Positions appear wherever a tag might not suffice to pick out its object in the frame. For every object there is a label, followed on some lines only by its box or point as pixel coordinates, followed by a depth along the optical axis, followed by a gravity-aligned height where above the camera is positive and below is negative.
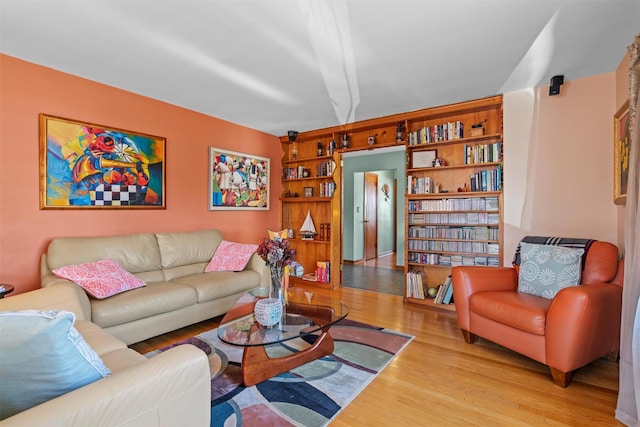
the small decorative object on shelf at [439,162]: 3.63 +0.58
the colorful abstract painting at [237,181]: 4.04 +0.43
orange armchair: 1.90 -0.71
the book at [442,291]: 3.46 -0.92
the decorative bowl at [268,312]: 2.07 -0.70
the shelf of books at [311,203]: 4.57 +0.13
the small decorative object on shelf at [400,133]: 3.90 +1.00
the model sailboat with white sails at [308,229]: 4.78 -0.29
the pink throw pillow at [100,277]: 2.31 -0.53
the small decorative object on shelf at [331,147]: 4.51 +0.95
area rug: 1.68 -1.13
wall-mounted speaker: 2.80 +1.18
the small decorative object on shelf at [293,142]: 4.77 +1.12
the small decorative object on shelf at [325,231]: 4.62 -0.31
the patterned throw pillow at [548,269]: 2.31 -0.46
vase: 2.26 -0.55
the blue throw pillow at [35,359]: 0.84 -0.43
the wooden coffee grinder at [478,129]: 3.40 +0.93
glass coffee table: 1.93 -0.80
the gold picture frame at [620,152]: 2.28 +0.47
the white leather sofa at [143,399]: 0.82 -0.57
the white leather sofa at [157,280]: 2.31 -0.67
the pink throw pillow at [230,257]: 3.39 -0.53
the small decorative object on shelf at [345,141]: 4.43 +1.01
